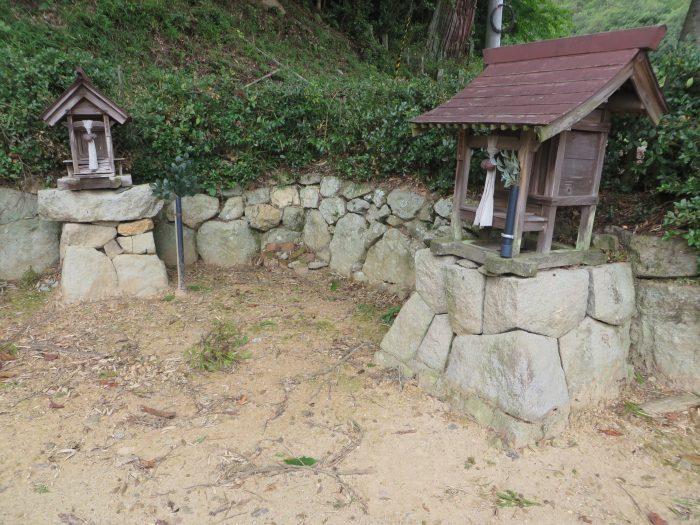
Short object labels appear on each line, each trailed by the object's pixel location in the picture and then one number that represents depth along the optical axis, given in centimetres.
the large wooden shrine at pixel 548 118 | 305
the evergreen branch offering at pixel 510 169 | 329
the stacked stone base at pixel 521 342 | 339
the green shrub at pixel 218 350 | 422
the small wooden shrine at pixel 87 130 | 479
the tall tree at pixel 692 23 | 481
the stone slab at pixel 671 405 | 365
